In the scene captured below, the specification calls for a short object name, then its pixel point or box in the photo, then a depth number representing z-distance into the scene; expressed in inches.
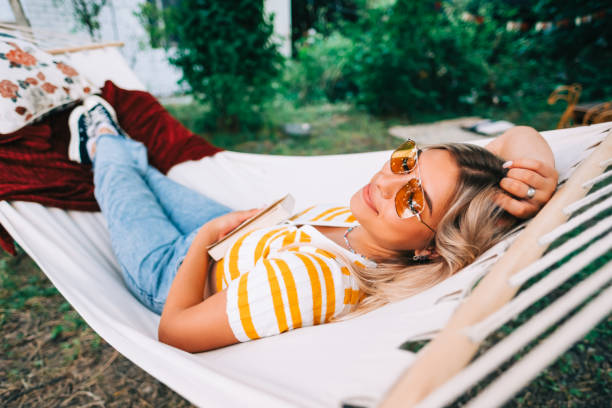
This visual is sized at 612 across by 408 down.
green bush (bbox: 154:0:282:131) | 158.9
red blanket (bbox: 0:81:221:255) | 68.4
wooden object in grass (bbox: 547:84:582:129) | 142.3
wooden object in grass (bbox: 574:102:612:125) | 128.1
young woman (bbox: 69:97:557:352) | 38.8
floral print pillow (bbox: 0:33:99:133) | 75.3
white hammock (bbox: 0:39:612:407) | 26.3
